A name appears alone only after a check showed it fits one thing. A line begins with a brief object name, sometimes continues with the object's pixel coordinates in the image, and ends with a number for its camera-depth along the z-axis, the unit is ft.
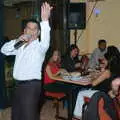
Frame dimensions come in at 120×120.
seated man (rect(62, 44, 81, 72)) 10.90
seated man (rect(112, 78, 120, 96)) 5.30
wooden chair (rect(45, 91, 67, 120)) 8.80
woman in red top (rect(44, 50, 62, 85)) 9.15
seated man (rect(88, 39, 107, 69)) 12.17
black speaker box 12.55
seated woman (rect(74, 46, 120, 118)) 8.04
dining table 8.42
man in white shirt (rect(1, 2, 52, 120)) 5.64
